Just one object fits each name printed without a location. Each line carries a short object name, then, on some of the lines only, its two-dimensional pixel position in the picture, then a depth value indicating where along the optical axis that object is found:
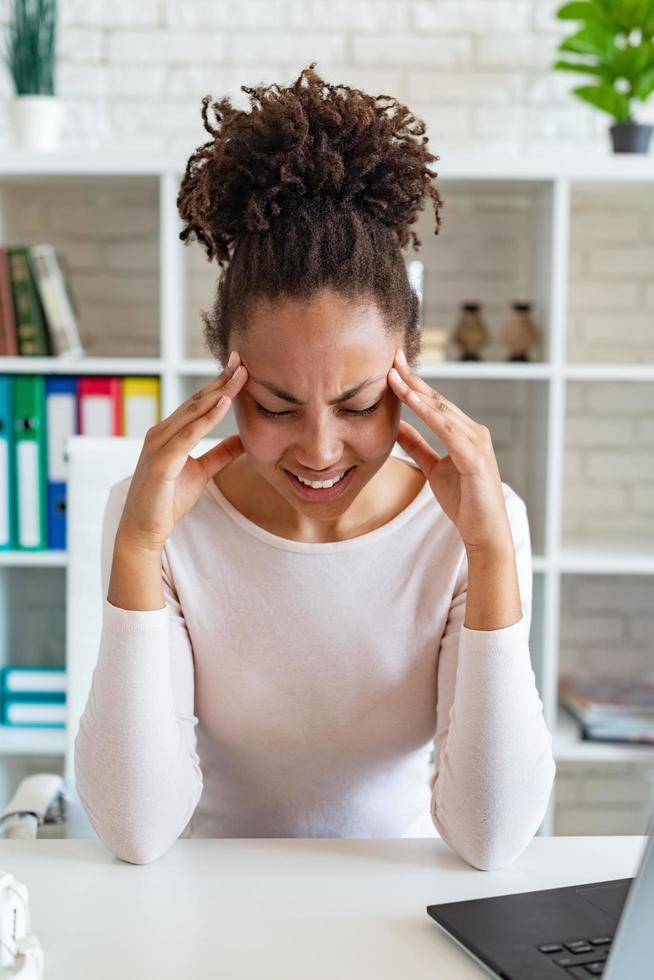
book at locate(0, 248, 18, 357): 2.25
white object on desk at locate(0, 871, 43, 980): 0.70
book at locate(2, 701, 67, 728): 2.32
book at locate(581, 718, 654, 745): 2.27
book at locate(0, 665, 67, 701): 2.33
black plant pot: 2.19
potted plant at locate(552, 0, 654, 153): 2.13
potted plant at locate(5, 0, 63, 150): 2.24
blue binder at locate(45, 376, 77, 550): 2.26
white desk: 0.76
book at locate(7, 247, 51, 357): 2.24
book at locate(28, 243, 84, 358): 2.25
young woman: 1.05
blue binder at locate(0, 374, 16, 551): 2.25
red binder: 2.25
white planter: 2.24
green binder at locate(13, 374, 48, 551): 2.25
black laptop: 0.72
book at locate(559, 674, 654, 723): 2.32
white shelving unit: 2.17
